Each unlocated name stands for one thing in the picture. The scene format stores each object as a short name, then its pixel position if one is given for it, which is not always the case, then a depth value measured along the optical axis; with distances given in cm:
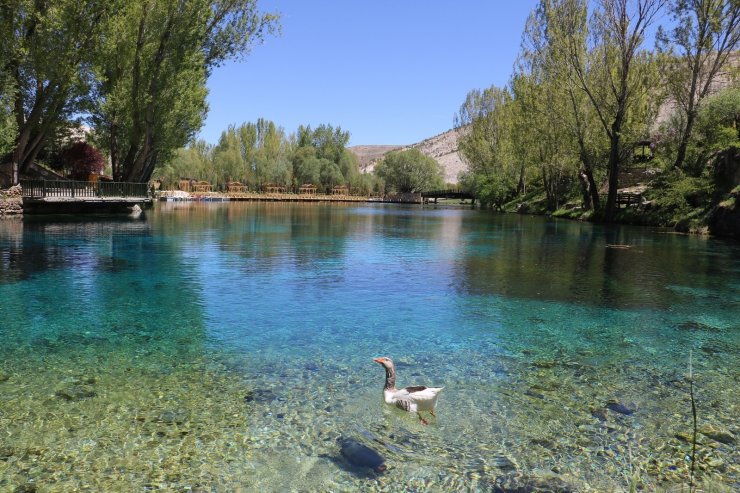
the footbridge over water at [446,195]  11912
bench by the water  4416
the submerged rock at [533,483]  502
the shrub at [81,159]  5391
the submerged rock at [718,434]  600
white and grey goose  638
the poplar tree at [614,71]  3819
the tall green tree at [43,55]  2892
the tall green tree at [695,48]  3628
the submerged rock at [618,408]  674
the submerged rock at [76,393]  682
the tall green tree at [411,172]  12788
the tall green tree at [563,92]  4131
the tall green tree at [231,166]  11919
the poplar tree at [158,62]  3788
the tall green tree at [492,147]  7575
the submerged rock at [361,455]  544
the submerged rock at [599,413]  656
